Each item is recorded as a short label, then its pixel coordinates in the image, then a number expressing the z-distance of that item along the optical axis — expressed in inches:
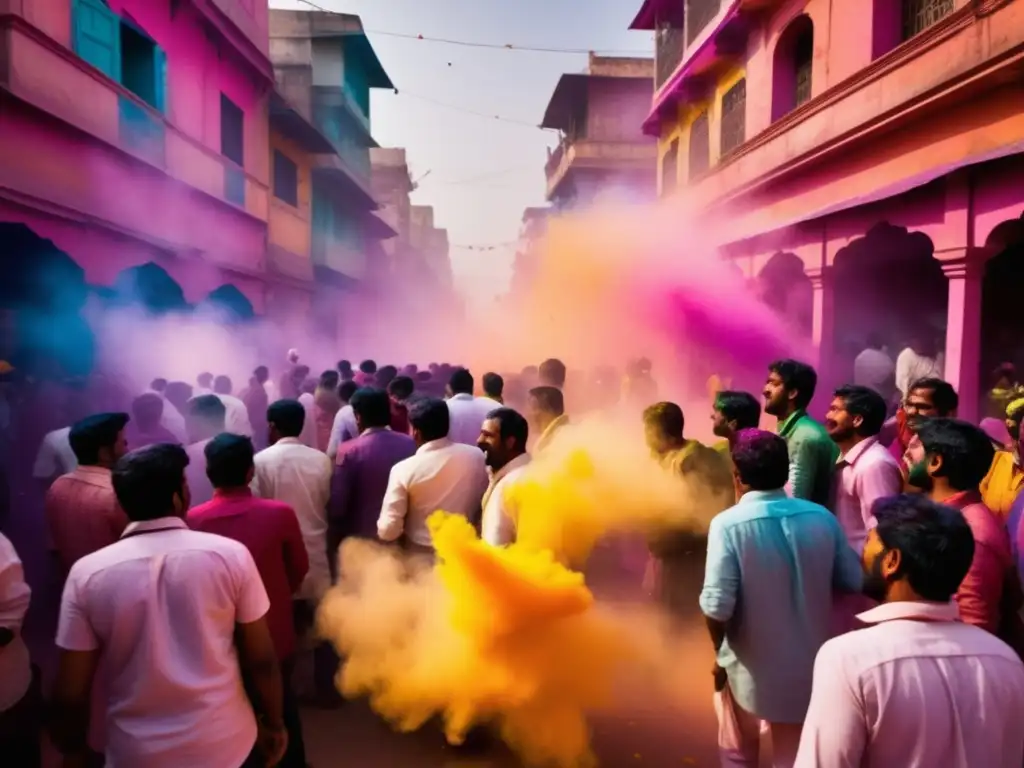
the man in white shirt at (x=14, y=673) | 104.9
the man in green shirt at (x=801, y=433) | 163.2
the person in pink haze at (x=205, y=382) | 323.0
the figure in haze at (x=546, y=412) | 222.4
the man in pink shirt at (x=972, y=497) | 107.3
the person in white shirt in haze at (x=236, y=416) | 267.6
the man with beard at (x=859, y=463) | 146.6
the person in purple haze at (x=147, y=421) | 202.5
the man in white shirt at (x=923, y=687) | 67.6
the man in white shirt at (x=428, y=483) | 164.6
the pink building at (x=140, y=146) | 323.0
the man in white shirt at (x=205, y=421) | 199.9
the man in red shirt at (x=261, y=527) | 127.4
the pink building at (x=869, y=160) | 299.4
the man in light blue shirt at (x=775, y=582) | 113.0
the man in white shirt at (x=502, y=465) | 150.1
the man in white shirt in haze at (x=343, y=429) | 247.1
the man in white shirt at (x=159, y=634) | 89.4
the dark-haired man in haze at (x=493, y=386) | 276.4
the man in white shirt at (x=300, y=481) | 167.0
